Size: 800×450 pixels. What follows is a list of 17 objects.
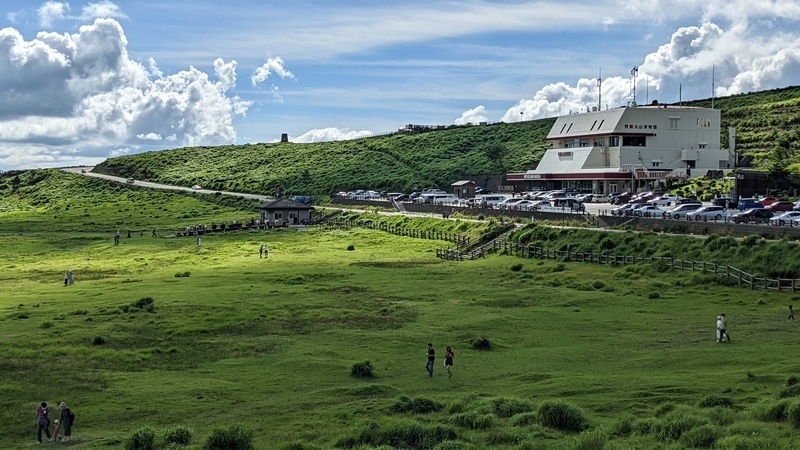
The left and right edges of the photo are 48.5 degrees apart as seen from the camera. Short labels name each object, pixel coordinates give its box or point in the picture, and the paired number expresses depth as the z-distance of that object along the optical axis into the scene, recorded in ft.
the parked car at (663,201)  298.33
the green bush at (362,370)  114.62
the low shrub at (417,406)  96.17
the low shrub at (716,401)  90.02
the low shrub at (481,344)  131.34
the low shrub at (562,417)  87.20
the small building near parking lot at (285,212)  399.44
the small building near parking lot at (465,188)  461.78
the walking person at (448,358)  115.44
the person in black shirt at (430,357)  113.50
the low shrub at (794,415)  81.51
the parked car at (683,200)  296.85
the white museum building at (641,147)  417.08
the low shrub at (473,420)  88.89
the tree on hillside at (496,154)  594.24
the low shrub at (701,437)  79.00
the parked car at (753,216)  226.75
